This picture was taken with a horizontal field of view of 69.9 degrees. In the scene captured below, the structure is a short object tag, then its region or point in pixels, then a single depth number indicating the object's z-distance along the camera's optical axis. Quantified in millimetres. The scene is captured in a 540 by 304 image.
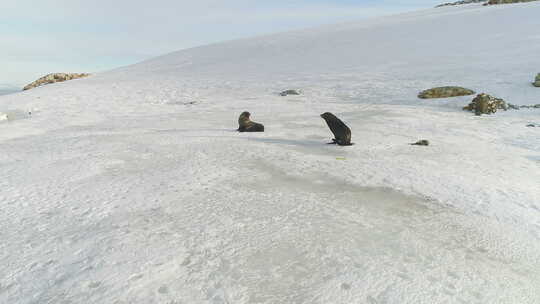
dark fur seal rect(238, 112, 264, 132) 8555
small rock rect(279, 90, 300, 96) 16328
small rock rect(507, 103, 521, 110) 12121
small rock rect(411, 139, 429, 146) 7105
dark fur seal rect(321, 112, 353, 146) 6922
